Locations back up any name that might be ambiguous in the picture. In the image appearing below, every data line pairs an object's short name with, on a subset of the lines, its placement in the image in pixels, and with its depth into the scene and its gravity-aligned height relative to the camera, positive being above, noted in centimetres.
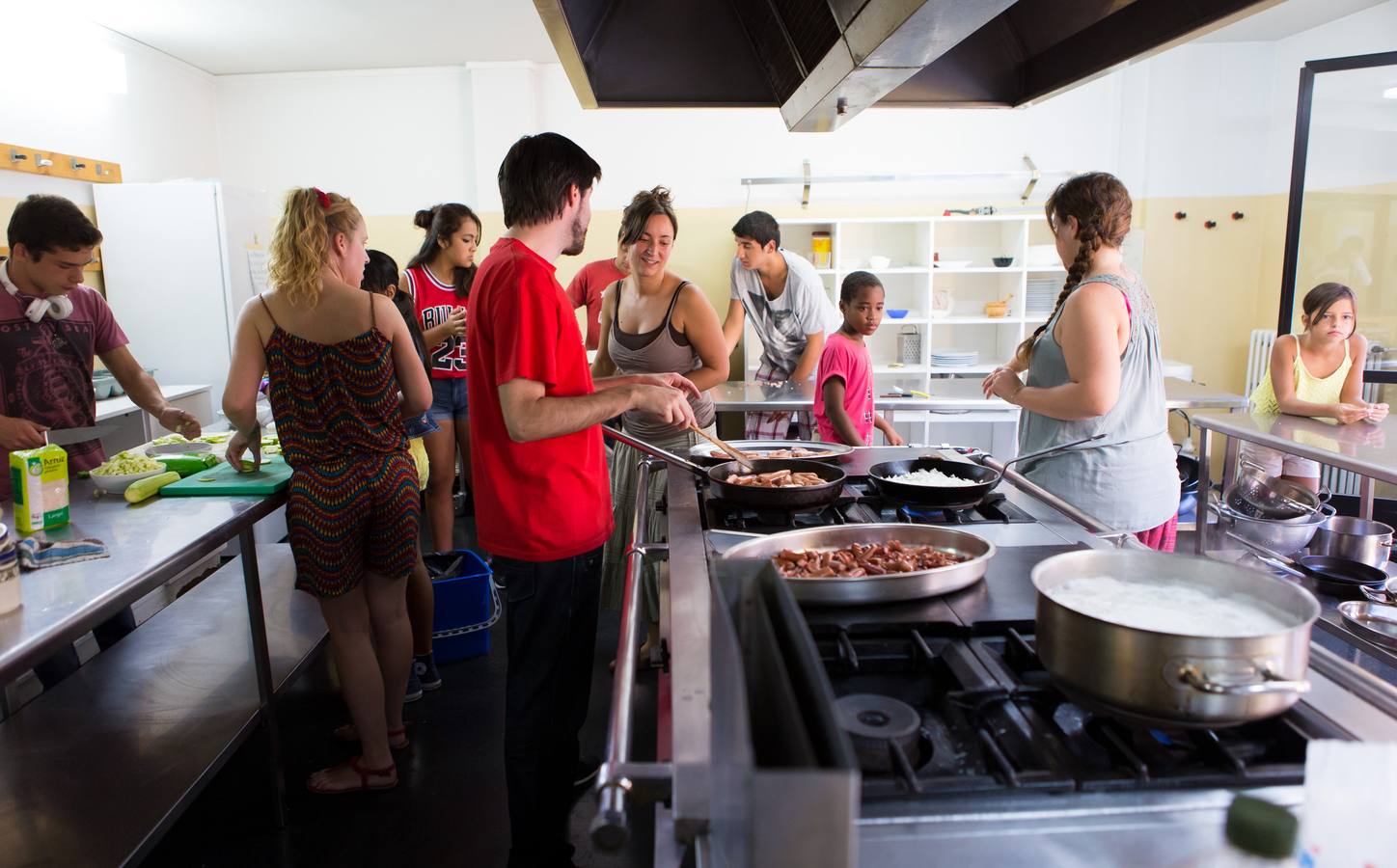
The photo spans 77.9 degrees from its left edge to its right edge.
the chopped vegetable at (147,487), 212 -43
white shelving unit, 589 +21
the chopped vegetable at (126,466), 221 -39
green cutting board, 218 -43
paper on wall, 504 +26
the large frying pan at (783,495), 164 -36
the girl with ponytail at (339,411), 204 -24
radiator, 581 -33
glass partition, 463 +62
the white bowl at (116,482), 217 -42
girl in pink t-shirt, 270 -20
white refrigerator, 474 +24
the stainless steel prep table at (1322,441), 261 -46
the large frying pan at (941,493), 168 -36
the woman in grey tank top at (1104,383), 185 -17
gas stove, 77 -42
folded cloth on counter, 165 -46
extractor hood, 150 +56
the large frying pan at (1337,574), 292 -92
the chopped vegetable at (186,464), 236 -41
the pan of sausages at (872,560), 119 -39
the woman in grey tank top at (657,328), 259 -5
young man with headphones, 233 -7
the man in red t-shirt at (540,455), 166 -29
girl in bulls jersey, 388 +3
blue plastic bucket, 310 -107
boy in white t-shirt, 374 +3
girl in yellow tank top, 362 -25
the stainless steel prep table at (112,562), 135 -48
